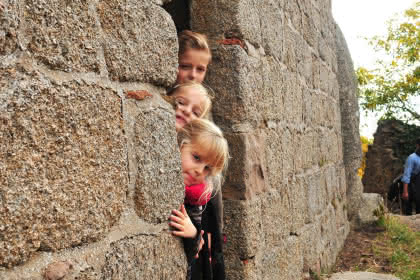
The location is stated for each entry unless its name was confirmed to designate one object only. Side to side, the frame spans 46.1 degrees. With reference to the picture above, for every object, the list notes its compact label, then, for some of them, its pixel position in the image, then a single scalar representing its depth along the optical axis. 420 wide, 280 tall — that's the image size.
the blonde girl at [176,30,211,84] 2.17
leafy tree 16.17
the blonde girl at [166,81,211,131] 2.04
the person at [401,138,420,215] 8.84
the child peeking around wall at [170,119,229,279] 1.88
